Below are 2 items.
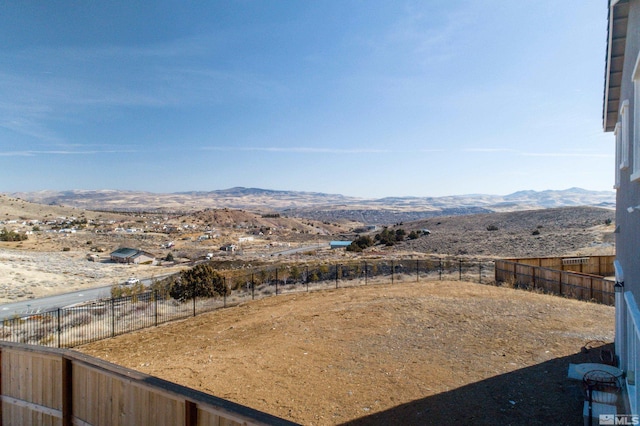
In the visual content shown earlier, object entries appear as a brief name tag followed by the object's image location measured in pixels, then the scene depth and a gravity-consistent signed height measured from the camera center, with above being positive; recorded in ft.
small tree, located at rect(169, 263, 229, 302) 75.77 -15.85
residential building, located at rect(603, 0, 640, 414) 17.87 +2.45
